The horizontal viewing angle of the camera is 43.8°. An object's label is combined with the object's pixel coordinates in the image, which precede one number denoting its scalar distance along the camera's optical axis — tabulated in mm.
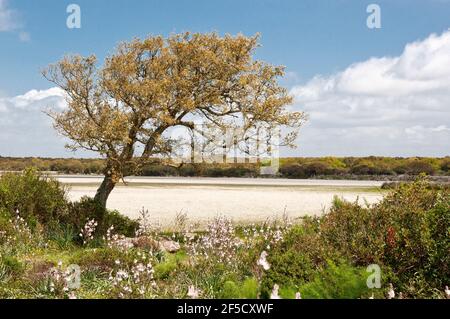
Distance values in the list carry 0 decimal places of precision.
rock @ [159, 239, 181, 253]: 15190
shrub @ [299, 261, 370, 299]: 7742
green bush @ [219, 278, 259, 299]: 7301
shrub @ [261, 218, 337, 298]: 8625
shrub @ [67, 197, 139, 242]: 19234
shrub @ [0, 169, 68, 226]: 17734
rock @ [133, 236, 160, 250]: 14089
